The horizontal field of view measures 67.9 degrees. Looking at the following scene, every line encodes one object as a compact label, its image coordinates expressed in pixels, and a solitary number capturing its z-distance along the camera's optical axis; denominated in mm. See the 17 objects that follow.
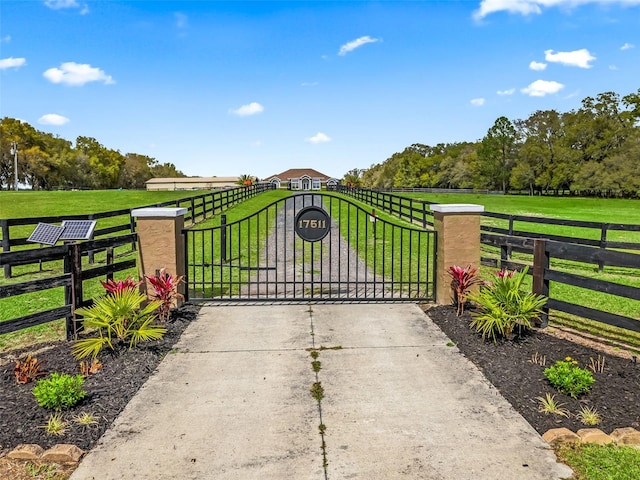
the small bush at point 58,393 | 3955
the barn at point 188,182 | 119325
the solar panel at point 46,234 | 9703
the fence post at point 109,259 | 6570
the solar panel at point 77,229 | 9188
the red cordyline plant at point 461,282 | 6902
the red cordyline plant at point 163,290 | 6457
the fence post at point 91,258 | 11719
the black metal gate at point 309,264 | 7785
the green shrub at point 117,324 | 5344
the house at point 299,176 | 107375
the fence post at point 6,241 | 10375
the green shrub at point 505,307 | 5688
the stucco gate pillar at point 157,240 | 7145
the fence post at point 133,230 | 13602
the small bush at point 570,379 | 4262
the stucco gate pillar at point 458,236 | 7352
